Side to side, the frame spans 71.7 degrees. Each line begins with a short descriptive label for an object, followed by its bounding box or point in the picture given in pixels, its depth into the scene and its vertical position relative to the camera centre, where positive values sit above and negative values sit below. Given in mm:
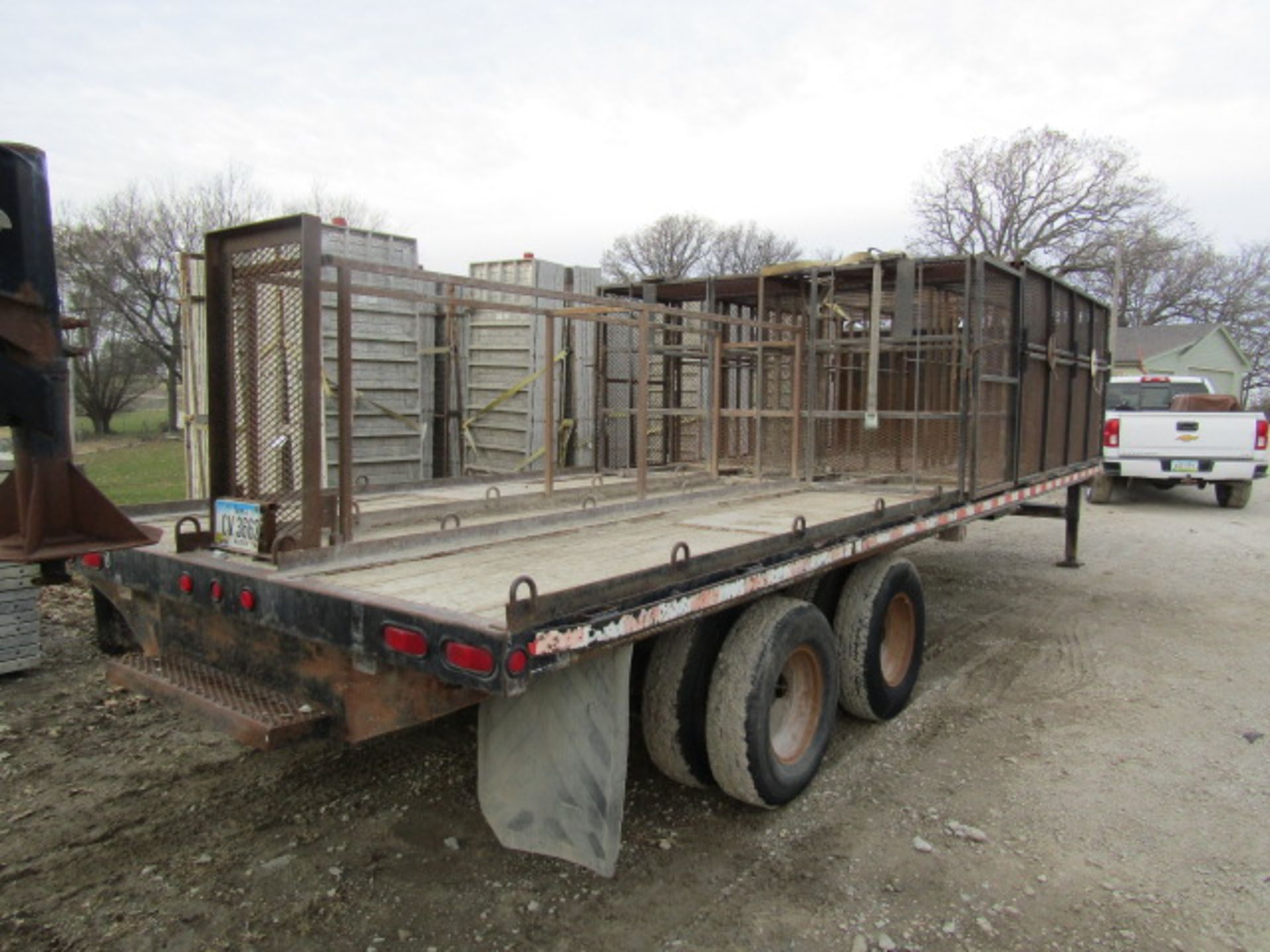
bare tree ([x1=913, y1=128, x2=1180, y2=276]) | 38000 +8951
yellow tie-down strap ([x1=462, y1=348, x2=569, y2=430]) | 7259 +80
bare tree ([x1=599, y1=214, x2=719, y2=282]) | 54844 +10193
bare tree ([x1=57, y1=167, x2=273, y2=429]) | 25828 +4355
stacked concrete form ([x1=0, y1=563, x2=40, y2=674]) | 5047 -1258
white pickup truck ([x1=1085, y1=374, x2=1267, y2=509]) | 13781 -531
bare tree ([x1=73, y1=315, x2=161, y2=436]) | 30609 +1049
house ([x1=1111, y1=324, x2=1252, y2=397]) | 41344 +3029
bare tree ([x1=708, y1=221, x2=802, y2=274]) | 54969 +10072
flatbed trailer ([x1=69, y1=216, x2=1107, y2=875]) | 2713 -625
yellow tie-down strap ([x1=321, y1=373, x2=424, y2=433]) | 7992 -23
